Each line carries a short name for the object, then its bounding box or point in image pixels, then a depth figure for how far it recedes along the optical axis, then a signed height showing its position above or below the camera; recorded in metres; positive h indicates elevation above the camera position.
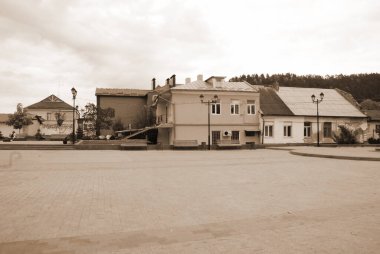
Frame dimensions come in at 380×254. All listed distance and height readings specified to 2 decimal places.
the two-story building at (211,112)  34.69 +2.42
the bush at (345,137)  36.72 -0.48
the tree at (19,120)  59.03 +3.00
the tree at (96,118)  43.03 +2.38
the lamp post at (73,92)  28.62 +3.89
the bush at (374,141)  37.40 -0.99
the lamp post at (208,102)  32.23 +3.36
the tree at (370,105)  58.81 +5.19
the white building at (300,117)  37.75 +1.95
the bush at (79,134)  37.66 +0.19
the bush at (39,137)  46.92 -0.13
